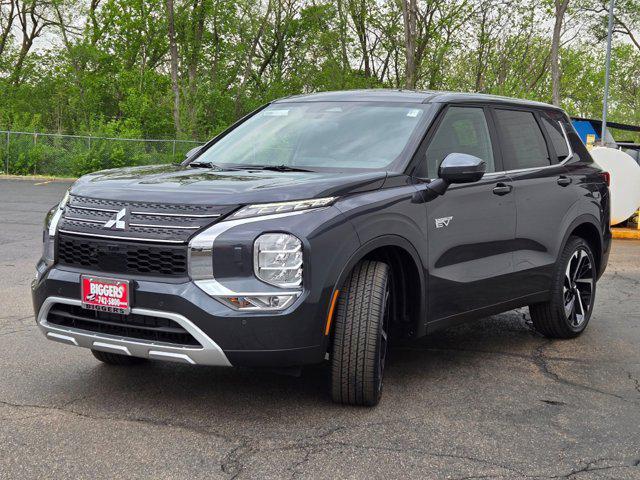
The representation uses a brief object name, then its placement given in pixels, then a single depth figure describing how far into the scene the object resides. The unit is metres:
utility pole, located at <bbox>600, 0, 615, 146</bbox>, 21.39
